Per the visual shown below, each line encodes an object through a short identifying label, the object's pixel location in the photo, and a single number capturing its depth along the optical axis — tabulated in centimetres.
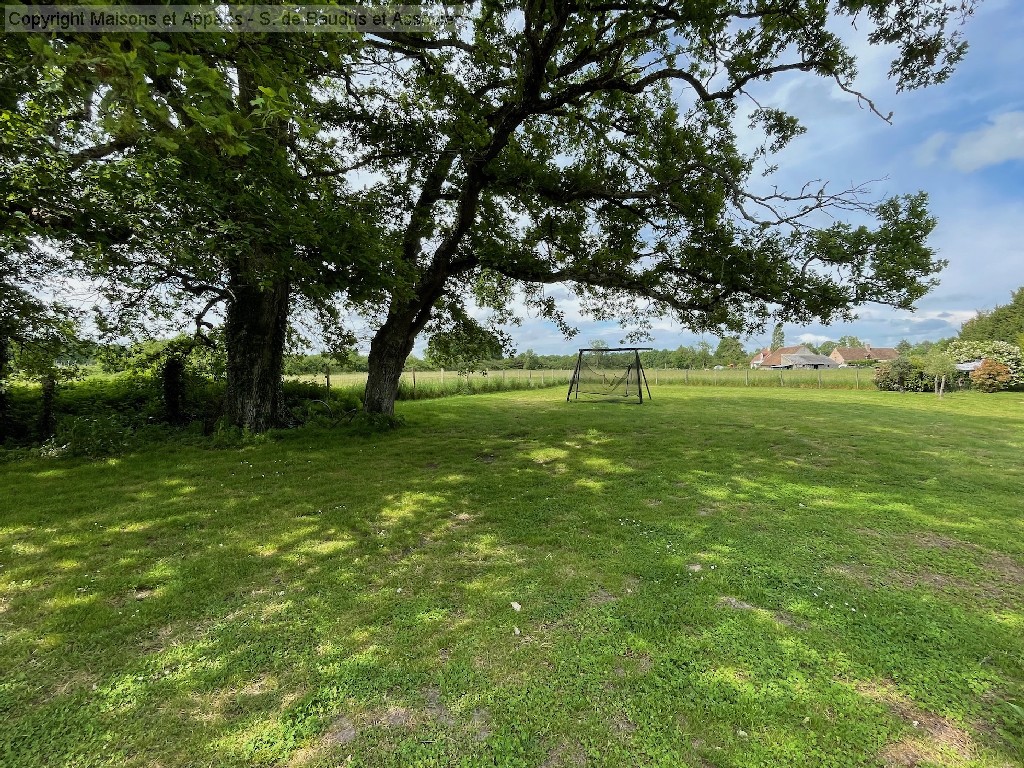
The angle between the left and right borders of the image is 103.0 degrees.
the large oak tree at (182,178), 246
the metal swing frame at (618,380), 1644
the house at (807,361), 7144
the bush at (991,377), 2035
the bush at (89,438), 720
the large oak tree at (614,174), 537
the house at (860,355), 7912
